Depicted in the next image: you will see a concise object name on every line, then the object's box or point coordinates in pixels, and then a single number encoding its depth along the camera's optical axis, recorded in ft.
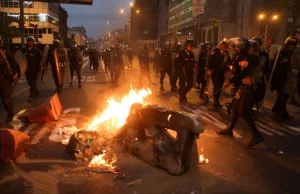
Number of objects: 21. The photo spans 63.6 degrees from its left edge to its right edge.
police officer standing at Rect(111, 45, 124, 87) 36.05
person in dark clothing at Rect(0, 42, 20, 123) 16.41
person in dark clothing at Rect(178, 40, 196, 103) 25.43
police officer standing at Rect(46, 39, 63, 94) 27.53
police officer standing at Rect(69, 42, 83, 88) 33.78
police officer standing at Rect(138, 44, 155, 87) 36.00
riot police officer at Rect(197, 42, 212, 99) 30.16
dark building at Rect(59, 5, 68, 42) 245.13
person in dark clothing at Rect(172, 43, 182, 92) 26.29
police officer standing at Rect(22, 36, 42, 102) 24.78
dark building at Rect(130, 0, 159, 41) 204.63
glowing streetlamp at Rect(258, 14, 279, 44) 65.15
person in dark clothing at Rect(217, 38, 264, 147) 14.53
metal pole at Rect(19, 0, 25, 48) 58.21
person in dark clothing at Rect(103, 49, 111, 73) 55.55
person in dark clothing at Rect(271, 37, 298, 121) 20.30
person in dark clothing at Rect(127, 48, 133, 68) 85.57
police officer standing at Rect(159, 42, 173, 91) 34.12
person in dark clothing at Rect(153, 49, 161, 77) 59.25
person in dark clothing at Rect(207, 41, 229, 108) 23.62
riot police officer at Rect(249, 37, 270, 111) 17.96
